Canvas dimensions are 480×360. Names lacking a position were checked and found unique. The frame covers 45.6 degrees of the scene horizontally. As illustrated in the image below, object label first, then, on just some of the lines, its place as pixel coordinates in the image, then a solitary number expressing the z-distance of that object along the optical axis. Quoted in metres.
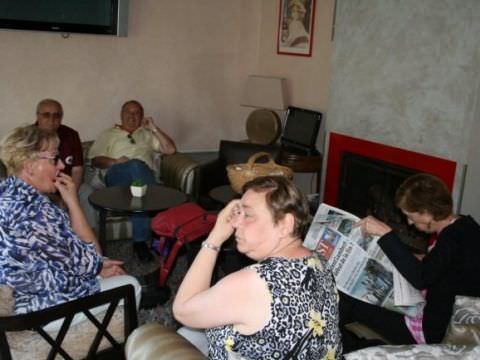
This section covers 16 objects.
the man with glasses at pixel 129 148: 4.13
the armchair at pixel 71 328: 1.73
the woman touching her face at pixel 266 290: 1.33
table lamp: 4.97
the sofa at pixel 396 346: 1.37
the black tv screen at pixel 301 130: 4.66
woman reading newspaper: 1.94
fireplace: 3.53
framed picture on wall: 4.81
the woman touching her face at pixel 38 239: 1.88
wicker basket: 3.39
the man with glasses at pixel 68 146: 3.87
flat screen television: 4.33
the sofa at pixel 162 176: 3.98
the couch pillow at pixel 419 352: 1.35
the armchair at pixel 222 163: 4.31
